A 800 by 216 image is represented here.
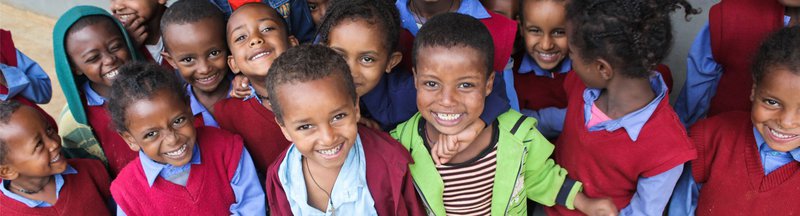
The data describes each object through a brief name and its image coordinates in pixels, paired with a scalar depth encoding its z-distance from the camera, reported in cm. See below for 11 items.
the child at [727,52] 176
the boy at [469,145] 167
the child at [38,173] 191
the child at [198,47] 216
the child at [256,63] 205
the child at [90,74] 226
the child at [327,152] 155
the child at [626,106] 153
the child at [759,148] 147
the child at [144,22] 254
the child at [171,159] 184
